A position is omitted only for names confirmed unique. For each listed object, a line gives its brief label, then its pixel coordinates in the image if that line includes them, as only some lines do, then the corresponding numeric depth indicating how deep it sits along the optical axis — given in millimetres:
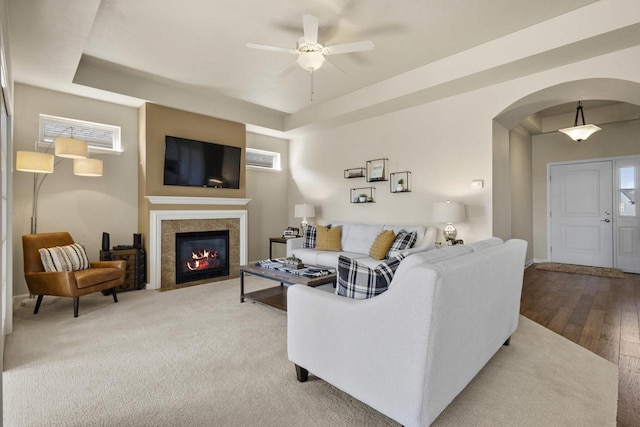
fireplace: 4883
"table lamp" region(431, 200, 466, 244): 3959
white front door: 5891
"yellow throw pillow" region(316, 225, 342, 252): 5043
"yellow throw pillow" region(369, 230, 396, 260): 4312
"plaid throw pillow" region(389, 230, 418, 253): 4246
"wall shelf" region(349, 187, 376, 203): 5363
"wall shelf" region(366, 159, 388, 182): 5146
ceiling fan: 2709
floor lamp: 3291
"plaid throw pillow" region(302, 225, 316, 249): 5301
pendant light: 4688
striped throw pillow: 3477
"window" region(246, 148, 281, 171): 6318
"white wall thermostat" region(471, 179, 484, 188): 4086
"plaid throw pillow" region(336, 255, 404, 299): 1737
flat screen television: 4781
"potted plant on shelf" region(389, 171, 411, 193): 4883
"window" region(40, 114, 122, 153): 4137
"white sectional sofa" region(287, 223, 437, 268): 4344
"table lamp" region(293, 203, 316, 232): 5944
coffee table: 3149
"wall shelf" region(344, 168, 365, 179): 5471
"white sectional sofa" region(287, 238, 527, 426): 1436
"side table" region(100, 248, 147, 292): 4336
